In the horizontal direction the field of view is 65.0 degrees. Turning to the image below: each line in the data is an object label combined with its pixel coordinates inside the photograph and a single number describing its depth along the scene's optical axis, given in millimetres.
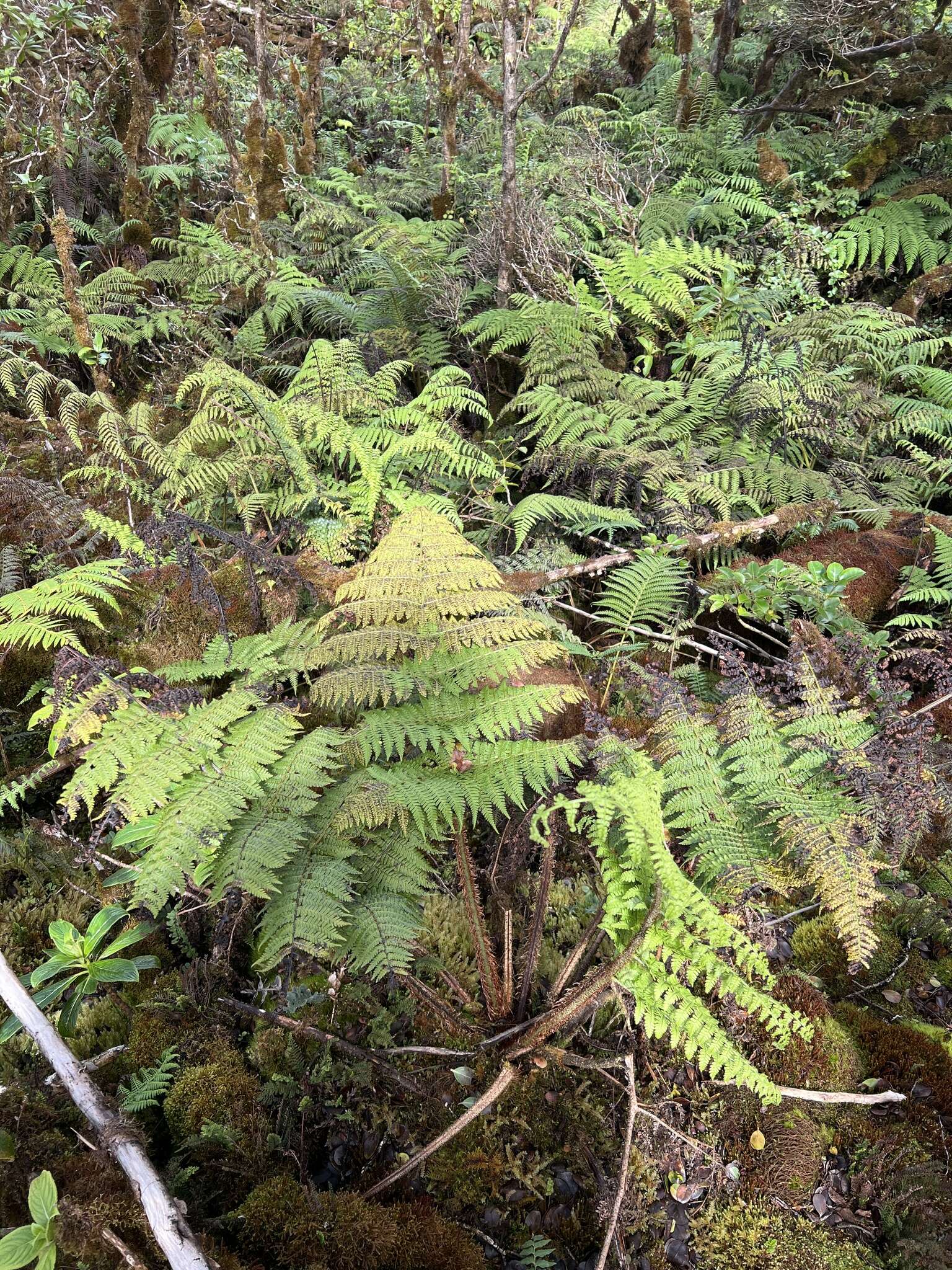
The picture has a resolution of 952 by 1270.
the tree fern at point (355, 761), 2107
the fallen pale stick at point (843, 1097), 2115
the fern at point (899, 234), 5996
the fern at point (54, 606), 2779
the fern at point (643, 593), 3426
